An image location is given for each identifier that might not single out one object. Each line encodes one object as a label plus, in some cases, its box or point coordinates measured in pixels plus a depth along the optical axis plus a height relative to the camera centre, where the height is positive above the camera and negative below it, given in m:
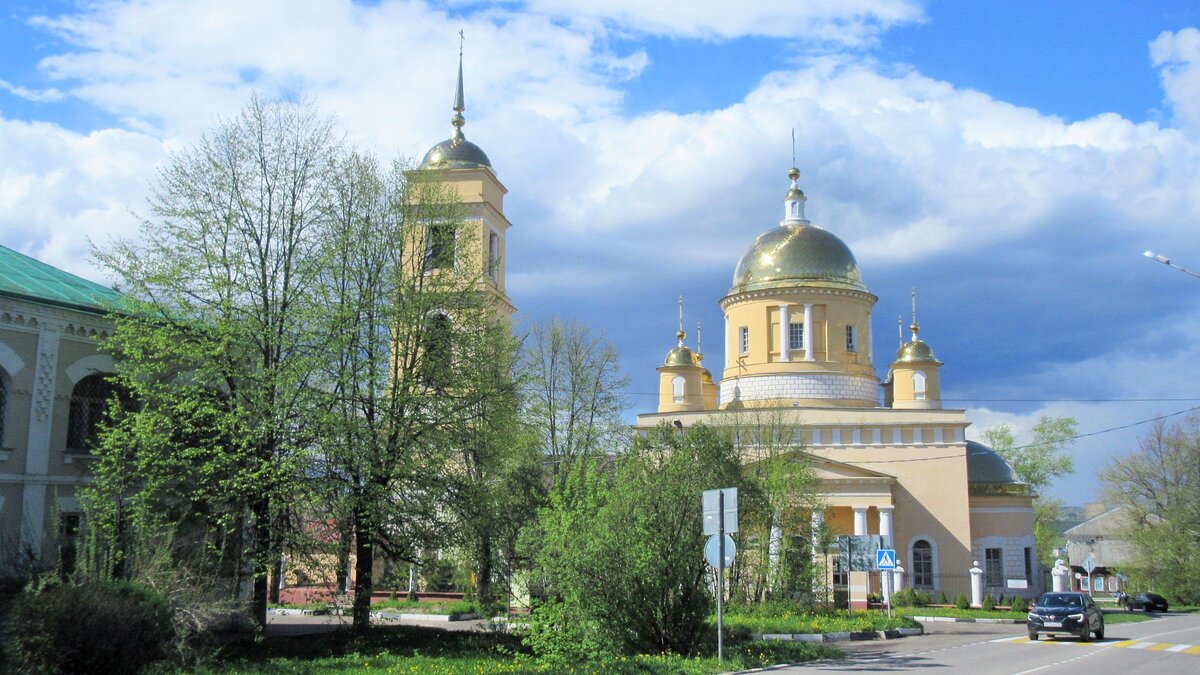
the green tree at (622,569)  17.72 -0.66
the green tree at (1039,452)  70.25 +5.41
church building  46.94 +5.31
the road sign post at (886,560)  28.91 -0.74
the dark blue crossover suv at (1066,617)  25.67 -1.98
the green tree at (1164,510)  48.12 +1.19
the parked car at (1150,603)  45.44 -2.85
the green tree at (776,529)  27.36 +0.06
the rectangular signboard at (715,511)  16.20 +0.30
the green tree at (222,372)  19.81 +2.94
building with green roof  20.92 +2.45
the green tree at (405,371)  20.83 +3.17
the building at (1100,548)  53.84 -0.98
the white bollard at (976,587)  43.16 -2.16
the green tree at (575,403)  35.47 +4.38
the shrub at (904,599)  42.47 -2.62
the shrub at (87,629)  13.36 -1.39
